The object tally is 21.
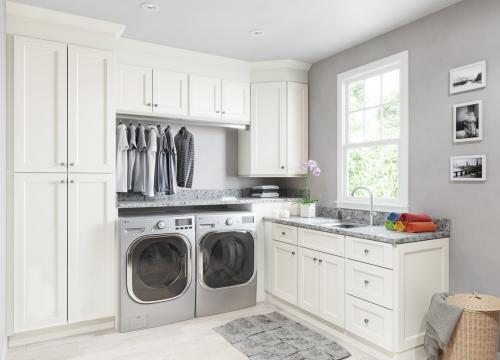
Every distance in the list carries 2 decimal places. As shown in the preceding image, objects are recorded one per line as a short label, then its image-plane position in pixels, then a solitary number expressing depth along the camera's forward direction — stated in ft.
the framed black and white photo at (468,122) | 8.18
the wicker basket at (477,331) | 7.01
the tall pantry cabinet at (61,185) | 9.07
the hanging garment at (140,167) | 11.25
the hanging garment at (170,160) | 11.80
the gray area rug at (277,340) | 8.54
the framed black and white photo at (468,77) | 8.15
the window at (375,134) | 10.03
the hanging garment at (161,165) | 11.64
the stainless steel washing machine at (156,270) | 9.92
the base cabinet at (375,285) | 7.96
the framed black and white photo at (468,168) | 8.13
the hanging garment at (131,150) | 11.07
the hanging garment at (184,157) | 12.30
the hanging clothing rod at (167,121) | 11.41
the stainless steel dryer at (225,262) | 10.98
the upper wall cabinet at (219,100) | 12.15
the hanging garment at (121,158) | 10.84
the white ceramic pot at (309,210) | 12.14
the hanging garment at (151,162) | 11.27
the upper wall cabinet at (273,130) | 13.06
